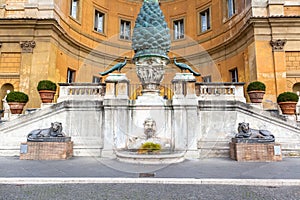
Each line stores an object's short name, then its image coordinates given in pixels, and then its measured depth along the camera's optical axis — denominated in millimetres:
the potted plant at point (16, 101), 10648
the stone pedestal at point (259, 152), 7402
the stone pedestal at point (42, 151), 7742
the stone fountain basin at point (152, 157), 6984
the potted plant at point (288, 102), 10352
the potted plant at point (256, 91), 10289
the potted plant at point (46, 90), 10641
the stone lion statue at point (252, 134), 7482
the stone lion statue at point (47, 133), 7793
